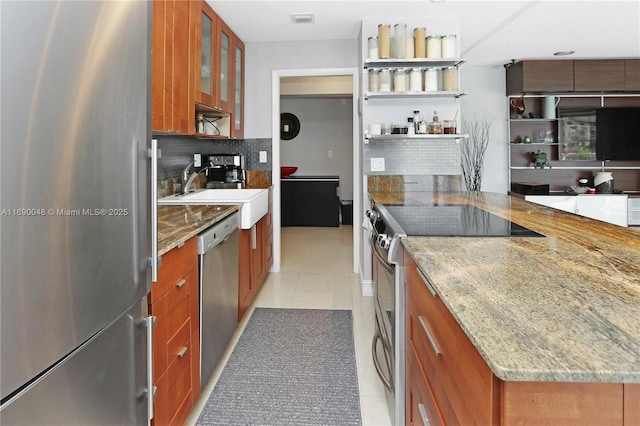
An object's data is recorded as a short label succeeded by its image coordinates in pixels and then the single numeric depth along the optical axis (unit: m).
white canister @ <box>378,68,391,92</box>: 3.09
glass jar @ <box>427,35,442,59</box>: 3.03
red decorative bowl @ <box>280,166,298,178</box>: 7.00
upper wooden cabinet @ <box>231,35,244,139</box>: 3.50
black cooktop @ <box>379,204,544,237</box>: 1.47
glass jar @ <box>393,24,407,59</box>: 3.05
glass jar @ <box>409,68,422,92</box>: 3.06
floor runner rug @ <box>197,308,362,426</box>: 1.75
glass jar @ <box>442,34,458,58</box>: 3.03
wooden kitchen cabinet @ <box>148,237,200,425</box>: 1.36
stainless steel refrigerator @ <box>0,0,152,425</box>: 0.65
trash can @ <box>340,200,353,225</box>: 7.07
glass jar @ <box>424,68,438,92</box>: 3.06
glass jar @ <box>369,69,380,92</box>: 3.11
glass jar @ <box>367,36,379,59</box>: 3.06
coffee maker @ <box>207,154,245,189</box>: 3.60
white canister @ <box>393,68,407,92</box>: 3.08
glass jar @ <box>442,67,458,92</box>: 3.06
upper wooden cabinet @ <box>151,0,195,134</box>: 2.04
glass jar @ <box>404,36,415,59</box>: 3.06
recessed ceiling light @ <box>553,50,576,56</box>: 4.05
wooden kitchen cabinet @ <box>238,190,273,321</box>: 2.60
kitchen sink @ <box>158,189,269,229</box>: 2.54
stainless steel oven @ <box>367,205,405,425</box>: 1.43
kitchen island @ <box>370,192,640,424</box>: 0.56
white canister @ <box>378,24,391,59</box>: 3.02
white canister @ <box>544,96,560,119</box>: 4.50
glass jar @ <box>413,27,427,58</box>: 3.04
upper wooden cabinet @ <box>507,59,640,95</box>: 4.34
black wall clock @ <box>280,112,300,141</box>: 7.34
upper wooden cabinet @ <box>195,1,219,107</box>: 2.64
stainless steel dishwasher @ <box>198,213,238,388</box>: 1.82
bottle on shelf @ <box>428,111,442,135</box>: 3.14
